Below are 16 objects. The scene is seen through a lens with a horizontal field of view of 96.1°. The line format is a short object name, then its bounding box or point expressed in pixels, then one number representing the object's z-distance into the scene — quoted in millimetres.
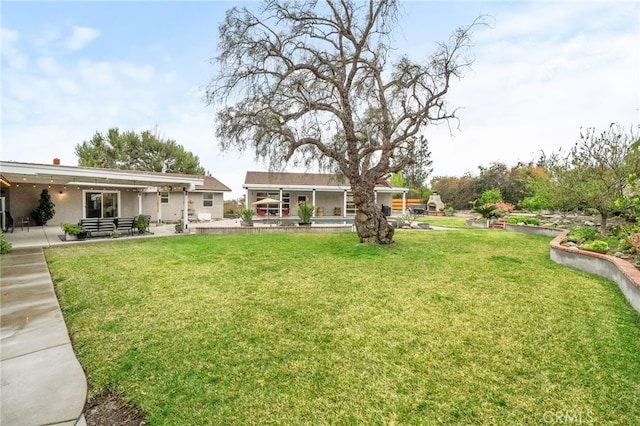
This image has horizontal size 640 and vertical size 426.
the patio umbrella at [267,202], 20025
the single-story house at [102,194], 11523
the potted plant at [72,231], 11539
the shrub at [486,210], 17555
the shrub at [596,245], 6676
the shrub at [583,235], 8508
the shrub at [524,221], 14594
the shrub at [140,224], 13570
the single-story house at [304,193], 23942
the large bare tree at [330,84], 8570
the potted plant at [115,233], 12523
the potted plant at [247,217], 15875
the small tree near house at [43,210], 16344
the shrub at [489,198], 20219
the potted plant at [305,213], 15130
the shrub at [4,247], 8750
